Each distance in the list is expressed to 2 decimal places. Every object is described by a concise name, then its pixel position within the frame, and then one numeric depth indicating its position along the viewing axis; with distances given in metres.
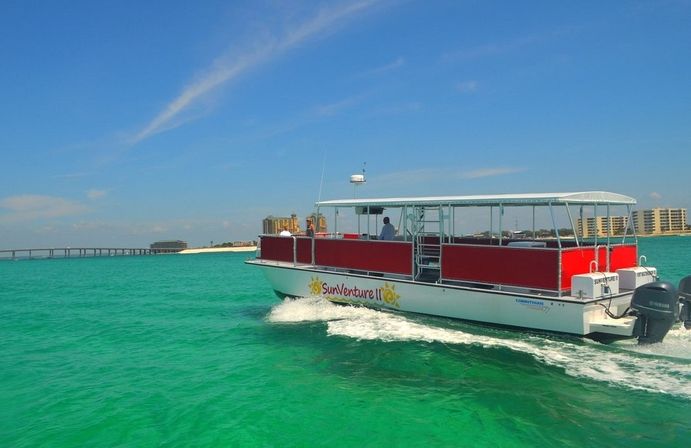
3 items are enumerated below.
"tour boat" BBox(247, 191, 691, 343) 10.06
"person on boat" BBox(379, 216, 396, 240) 14.23
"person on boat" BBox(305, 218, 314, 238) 15.49
